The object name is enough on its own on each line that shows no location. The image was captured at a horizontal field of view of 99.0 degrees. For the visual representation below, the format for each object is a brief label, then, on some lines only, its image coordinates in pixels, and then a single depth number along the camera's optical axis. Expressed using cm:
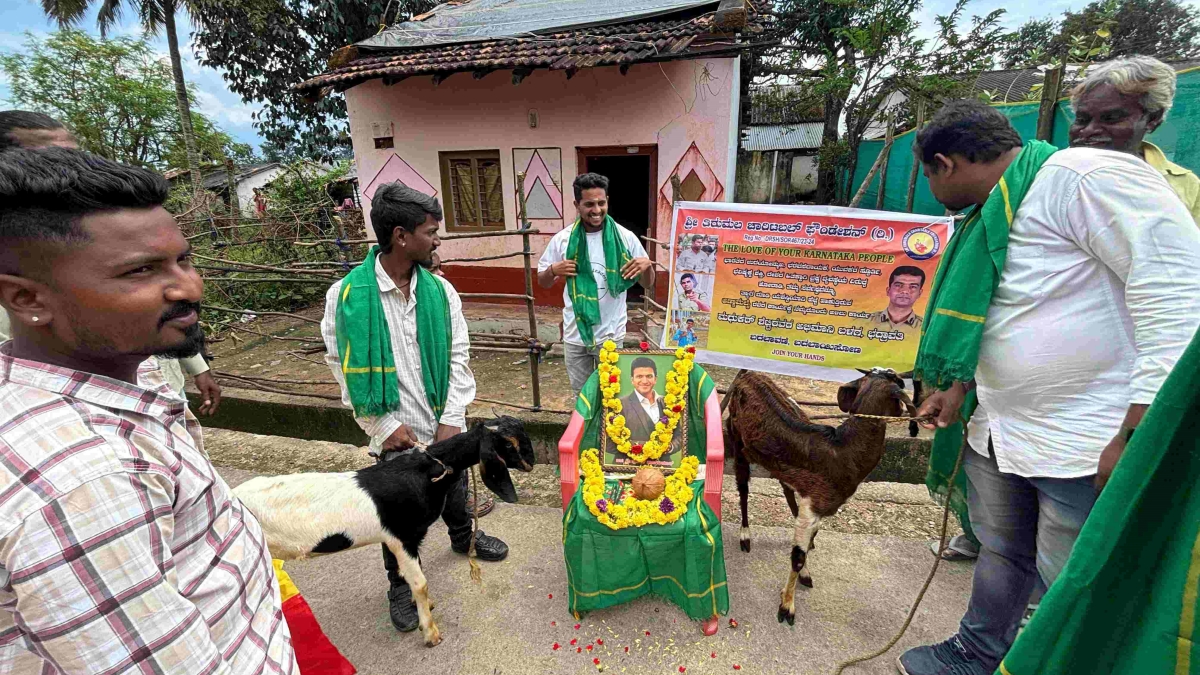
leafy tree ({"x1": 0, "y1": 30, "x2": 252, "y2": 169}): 1536
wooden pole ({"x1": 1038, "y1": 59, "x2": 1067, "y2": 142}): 331
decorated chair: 239
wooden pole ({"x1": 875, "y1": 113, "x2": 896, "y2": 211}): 430
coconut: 251
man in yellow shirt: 180
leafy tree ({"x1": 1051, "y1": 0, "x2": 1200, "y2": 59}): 1506
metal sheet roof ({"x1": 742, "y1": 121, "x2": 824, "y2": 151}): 1775
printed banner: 303
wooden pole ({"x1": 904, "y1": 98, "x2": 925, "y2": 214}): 388
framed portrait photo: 300
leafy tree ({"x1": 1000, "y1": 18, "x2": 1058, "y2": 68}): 1340
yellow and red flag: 182
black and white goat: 217
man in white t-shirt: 349
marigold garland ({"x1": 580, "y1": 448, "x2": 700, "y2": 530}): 243
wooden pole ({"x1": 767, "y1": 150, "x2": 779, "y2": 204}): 1389
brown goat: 237
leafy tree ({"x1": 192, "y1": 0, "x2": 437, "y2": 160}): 1097
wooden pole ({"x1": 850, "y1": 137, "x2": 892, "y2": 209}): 441
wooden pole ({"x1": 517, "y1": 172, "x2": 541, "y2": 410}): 405
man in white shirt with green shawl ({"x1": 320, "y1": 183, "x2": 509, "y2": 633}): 224
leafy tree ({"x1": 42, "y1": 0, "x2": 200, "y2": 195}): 1223
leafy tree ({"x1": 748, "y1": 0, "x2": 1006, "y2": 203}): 898
